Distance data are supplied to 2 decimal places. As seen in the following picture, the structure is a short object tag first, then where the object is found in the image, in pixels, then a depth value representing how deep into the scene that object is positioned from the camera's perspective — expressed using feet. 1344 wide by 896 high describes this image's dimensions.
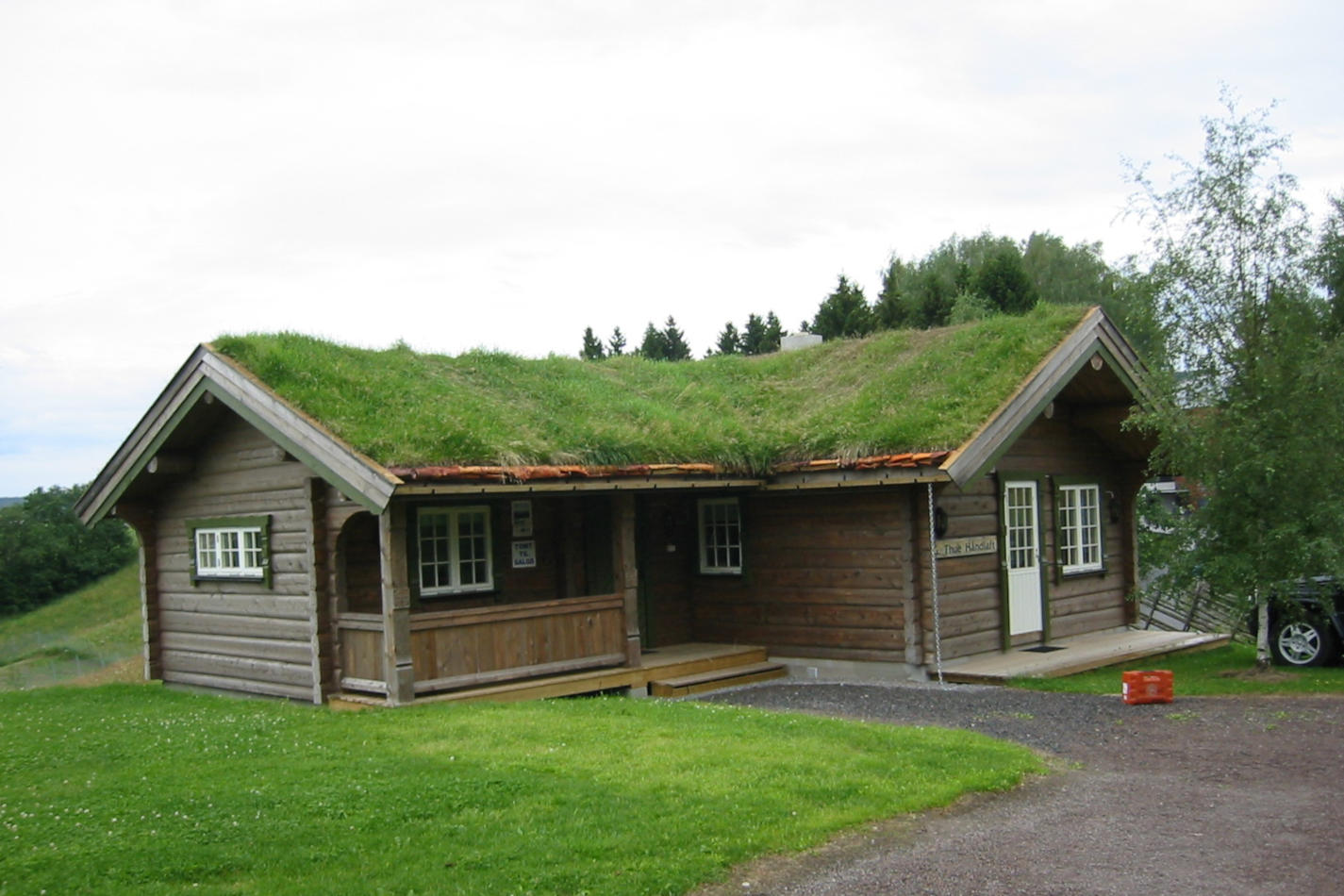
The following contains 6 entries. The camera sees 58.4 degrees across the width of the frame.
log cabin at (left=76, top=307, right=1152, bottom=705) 43.19
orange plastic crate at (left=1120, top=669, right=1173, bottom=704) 40.29
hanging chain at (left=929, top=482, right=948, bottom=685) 47.60
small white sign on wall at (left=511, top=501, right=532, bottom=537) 50.60
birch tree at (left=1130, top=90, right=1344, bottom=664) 42.83
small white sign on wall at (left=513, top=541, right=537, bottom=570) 50.80
